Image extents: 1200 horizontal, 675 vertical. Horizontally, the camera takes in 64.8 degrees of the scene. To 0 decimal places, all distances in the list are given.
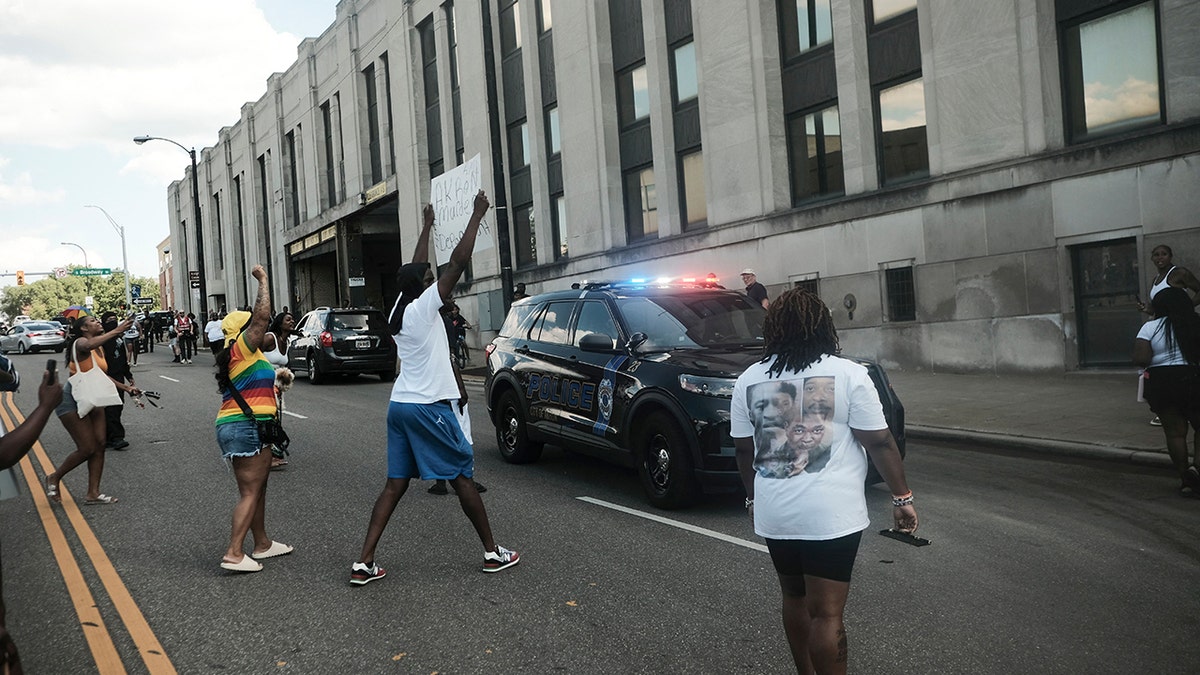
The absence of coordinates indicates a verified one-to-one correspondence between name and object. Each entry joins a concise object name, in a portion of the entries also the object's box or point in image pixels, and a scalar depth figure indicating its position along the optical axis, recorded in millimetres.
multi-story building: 14016
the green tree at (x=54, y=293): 119125
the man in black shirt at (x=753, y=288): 13977
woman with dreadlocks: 3256
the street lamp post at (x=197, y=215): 40703
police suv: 7027
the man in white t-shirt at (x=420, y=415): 5637
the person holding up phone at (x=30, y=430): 3221
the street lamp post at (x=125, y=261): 60997
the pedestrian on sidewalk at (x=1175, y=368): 7125
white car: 44656
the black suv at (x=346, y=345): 20703
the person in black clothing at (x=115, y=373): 10009
